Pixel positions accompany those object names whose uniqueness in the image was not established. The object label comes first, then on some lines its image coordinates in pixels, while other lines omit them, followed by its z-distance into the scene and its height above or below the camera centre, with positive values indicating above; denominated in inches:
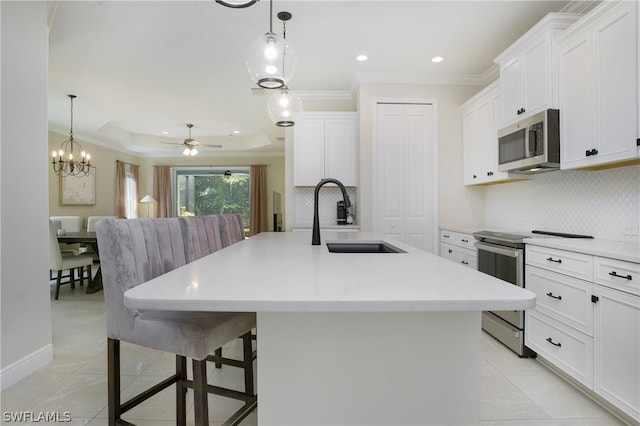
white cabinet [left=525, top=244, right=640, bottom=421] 70.0 -25.5
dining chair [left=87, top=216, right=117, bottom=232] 248.8 -8.0
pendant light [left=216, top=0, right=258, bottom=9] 61.1 +36.0
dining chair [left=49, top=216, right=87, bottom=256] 223.0 -9.8
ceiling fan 274.0 +50.0
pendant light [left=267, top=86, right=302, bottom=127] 112.4 +33.2
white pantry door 170.4 +16.9
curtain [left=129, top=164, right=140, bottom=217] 355.9 +24.7
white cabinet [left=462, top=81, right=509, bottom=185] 140.0 +31.6
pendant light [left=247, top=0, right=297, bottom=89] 79.8 +34.5
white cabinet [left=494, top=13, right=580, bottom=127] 103.4 +44.3
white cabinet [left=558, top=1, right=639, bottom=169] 79.1 +29.9
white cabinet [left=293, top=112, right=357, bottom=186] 185.9 +32.8
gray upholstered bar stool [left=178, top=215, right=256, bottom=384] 76.0 -8.5
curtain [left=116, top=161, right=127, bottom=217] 328.5 +19.2
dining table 182.7 -15.0
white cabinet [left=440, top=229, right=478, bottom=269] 134.6 -16.1
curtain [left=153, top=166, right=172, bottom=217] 370.3 +23.3
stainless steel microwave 102.8 +20.0
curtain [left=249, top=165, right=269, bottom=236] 370.3 +14.5
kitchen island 40.6 -17.6
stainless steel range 105.7 -19.3
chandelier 257.4 +41.4
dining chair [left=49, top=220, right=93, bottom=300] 172.4 -25.6
